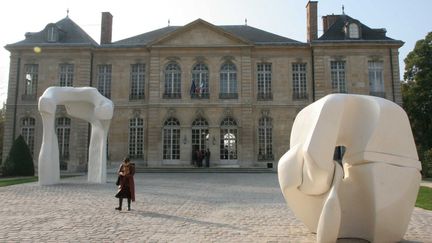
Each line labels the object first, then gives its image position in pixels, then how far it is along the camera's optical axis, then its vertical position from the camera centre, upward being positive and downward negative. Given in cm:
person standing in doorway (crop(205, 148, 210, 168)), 2303 -17
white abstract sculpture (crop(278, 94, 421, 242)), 501 -18
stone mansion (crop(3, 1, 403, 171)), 2388 +426
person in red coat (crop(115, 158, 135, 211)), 839 -56
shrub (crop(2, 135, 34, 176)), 1859 -38
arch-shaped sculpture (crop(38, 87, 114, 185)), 1383 +115
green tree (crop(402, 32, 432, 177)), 2644 +425
